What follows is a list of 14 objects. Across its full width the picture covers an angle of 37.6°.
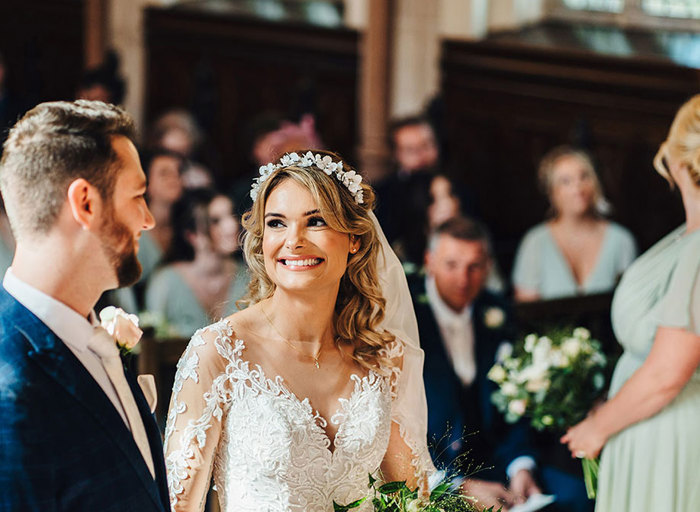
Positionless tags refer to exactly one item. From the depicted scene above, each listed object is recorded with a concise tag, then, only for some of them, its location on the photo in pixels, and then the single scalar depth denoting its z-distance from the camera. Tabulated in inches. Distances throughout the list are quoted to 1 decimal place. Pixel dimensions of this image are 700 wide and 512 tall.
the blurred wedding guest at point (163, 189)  254.1
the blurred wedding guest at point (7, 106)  355.4
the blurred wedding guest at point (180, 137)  306.8
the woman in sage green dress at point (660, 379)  121.0
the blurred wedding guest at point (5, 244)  220.8
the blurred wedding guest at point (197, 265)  218.1
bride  100.2
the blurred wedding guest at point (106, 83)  333.8
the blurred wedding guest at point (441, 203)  242.8
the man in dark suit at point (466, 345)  173.0
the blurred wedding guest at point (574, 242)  241.4
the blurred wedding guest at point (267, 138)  253.4
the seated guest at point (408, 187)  244.4
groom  68.6
